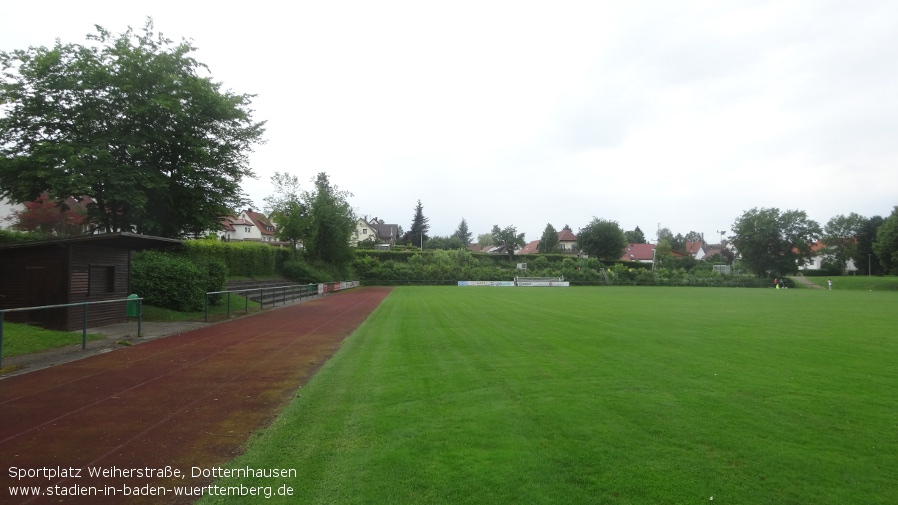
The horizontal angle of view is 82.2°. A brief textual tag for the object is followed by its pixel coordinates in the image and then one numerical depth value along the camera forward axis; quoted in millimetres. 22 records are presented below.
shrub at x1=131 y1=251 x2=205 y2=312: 20078
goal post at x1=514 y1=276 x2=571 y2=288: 60156
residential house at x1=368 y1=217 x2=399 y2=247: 116688
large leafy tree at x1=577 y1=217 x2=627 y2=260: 88375
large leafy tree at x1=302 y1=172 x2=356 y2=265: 50844
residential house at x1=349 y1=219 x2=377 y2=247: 105875
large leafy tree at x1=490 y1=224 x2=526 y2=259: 103844
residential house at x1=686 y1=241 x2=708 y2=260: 141500
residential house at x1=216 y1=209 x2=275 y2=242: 79125
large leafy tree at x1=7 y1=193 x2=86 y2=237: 31984
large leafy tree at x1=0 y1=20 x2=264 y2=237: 20469
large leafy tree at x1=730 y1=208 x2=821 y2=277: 72062
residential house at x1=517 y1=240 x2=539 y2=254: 126188
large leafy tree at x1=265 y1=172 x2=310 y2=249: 50625
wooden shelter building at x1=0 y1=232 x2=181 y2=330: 14617
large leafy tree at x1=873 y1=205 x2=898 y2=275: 58969
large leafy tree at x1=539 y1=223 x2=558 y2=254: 110312
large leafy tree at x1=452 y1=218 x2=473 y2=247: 145562
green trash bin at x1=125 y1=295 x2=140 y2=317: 15005
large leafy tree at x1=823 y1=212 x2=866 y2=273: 84612
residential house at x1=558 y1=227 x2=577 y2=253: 124938
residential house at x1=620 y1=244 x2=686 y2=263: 114738
